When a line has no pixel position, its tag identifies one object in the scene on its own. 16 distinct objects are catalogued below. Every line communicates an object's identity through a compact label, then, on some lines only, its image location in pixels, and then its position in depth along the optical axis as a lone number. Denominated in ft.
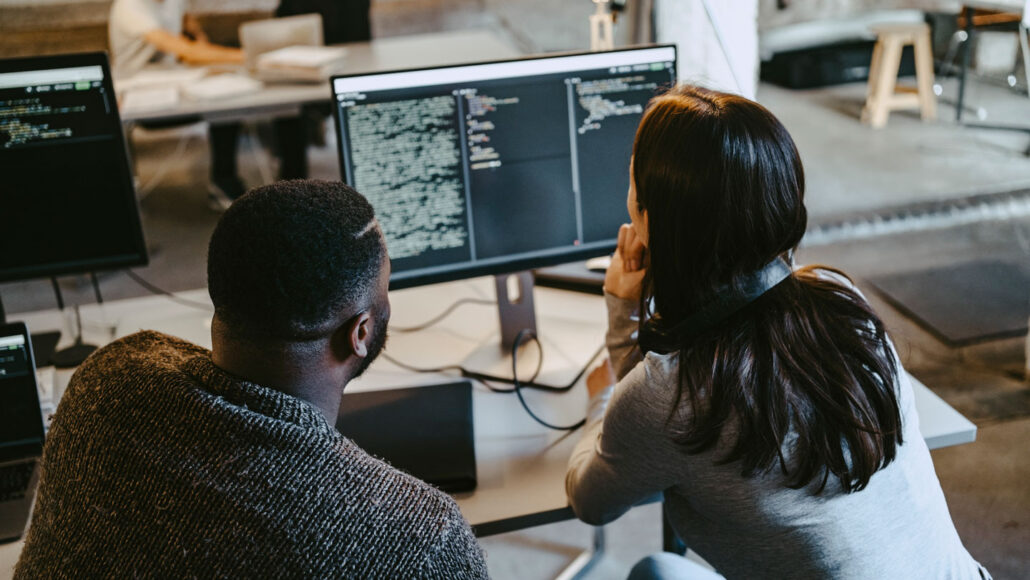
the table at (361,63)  10.30
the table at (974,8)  13.71
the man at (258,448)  2.29
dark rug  9.86
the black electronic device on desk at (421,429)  3.98
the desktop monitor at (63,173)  4.44
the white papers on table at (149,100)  10.00
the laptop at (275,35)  11.26
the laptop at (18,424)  3.89
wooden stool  16.26
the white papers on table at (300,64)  10.62
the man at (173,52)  11.94
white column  8.17
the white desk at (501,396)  3.93
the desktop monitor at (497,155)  4.42
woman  3.04
